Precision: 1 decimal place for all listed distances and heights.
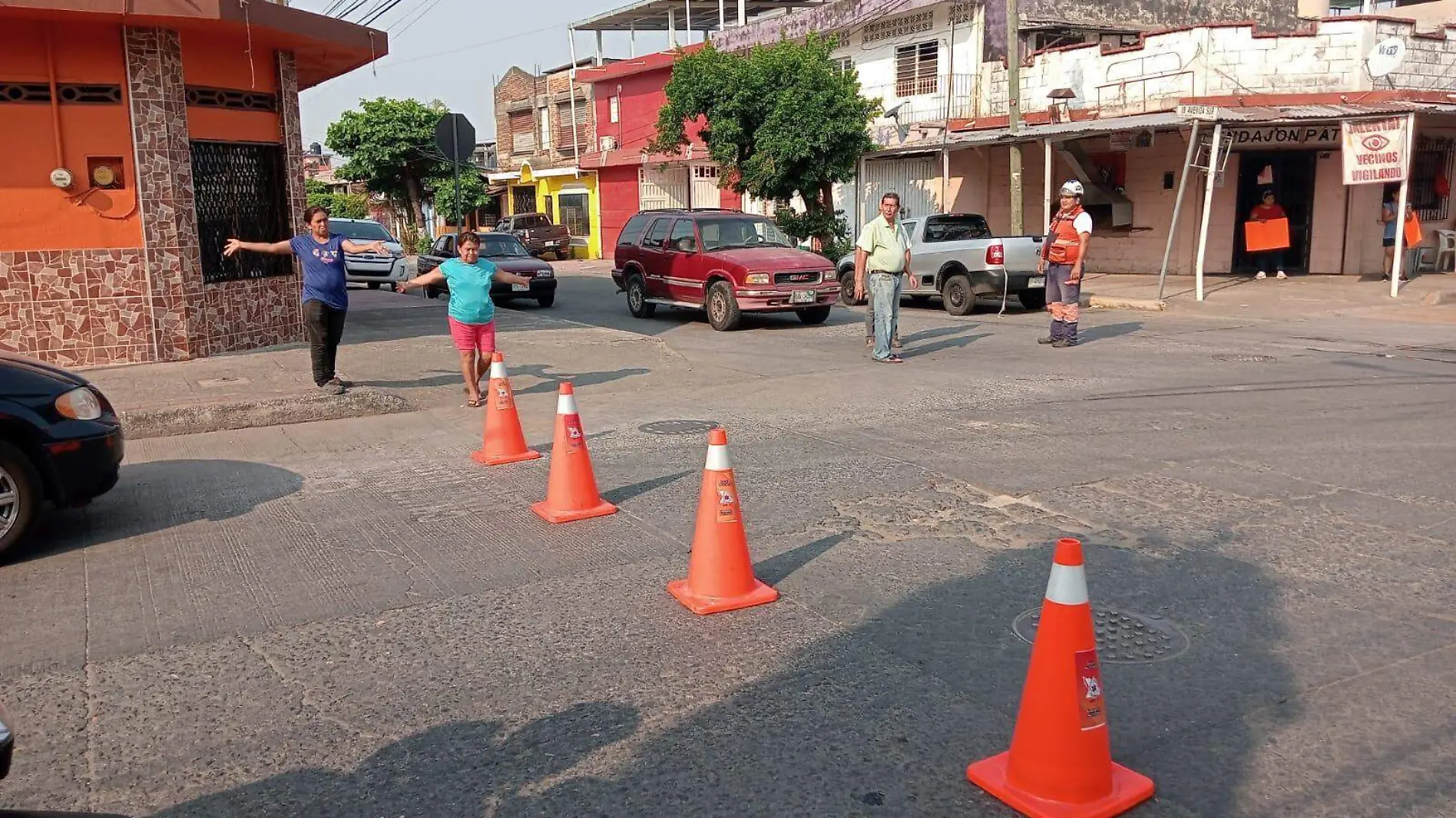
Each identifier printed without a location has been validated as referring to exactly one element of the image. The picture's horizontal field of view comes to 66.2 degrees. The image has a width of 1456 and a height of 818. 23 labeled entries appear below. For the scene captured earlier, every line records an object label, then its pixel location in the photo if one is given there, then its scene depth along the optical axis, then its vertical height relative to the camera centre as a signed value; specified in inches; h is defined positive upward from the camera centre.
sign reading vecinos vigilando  689.6 +48.2
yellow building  1756.9 +70.1
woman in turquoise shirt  388.5 -19.8
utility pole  820.0 +102.9
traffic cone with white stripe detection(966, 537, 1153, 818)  127.3 -55.4
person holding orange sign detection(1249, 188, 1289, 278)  872.3 -17.7
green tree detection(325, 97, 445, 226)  1840.6 +171.4
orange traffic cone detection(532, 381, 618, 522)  254.4 -53.9
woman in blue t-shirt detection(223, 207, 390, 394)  393.4 -14.3
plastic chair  863.7 -13.1
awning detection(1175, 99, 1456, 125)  711.7 +75.3
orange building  430.9 +30.6
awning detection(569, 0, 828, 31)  1582.2 +330.4
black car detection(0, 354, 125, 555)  228.1 -40.9
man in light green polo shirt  490.6 -14.2
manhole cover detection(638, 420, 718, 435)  354.0 -60.3
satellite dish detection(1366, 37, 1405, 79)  786.2 +120.0
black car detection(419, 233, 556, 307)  812.0 -15.9
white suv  914.1 -15.1
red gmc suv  628.7 -17.7
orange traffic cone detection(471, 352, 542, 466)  312.8 -53.2
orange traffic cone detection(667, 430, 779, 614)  196.4 -54.1
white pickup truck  691.4 -18.0
